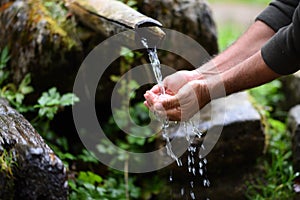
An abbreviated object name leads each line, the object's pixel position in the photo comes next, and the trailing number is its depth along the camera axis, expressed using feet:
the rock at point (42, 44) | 16.97
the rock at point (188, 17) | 18.74
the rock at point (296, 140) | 17.47
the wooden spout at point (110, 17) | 13.23
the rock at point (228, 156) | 17.03
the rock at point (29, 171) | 10.67
